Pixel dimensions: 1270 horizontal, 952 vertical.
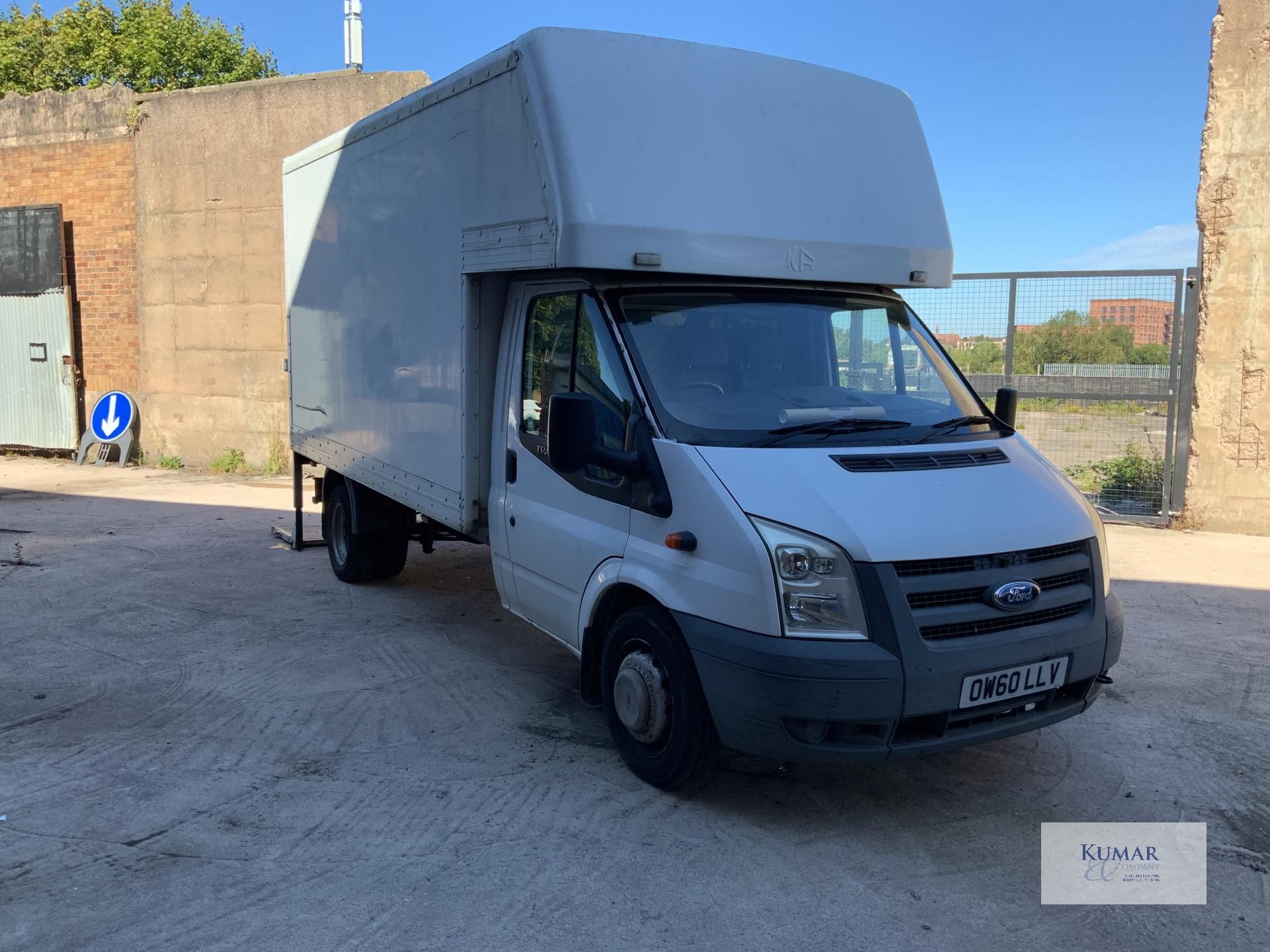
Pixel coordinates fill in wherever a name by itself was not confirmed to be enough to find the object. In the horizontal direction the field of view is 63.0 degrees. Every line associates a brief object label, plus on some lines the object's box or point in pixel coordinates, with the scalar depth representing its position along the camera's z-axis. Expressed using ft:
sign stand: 50.44
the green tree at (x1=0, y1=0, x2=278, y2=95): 106.63
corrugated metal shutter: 51.62
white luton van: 12.23
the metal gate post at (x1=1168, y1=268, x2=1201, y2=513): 33.53
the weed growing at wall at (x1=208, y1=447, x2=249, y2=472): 48.60
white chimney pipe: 51.28
